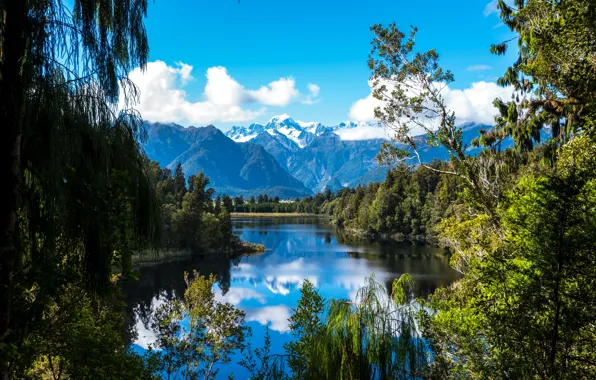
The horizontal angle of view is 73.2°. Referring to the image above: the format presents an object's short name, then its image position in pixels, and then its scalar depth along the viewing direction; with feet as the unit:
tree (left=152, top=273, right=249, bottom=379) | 46.06
